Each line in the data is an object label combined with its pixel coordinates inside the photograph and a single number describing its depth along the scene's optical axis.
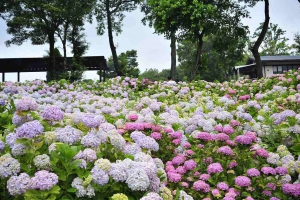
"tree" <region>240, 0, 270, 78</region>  20.11
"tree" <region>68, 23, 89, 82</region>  31.23
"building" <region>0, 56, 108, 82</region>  32.12
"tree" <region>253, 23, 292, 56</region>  58.38
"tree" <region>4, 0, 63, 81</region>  28.38
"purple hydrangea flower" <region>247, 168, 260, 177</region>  3.93
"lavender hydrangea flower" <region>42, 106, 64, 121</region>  2.92
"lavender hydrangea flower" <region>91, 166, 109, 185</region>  2.52
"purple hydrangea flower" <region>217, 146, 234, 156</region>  4.07
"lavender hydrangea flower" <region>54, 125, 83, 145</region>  2.79
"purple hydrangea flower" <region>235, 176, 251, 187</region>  3.82
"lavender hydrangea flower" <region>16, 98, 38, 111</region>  2.91
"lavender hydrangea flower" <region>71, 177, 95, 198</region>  2.47
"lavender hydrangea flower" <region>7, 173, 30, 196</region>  2.36
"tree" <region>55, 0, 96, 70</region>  28.81
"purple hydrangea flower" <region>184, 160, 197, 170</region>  4.07
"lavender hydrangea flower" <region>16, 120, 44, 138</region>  2.59
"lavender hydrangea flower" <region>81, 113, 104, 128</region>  3.06
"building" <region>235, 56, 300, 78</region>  39.16
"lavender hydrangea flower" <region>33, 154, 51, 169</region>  2.52
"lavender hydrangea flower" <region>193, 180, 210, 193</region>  3.79
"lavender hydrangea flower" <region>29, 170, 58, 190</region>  2.32
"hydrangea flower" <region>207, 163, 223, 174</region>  3.95
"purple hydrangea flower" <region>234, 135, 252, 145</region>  4.18
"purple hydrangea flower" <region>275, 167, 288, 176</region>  3.95
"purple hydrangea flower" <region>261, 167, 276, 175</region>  3.97
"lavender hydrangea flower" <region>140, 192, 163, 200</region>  2.39
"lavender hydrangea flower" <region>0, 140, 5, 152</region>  2.74
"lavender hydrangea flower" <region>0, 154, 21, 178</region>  2.47
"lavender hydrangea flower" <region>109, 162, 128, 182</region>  2.55
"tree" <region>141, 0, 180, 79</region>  22.19
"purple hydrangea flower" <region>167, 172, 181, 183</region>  3.81
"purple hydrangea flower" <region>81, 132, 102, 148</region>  2.83
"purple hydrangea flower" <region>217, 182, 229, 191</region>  3.83
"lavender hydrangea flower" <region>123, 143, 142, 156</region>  3.07
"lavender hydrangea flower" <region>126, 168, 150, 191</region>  2.49
